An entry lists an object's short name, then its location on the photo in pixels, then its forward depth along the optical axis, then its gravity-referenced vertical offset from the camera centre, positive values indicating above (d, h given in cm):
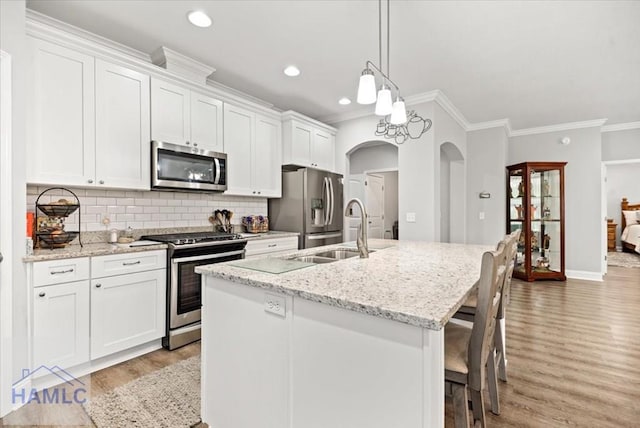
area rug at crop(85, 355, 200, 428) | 179 -115
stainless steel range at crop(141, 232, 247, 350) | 271 -58
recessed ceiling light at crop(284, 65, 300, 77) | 334 +153
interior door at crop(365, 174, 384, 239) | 661 +22
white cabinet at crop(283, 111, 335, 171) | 428 +102
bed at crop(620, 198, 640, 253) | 796 -37
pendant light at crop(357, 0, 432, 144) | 190 +73
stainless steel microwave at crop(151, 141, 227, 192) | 291 +46
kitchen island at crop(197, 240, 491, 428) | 99 -48
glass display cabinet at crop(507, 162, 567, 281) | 545 -5
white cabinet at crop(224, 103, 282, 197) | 364 +75
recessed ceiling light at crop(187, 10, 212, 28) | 241 +152
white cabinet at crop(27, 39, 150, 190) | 226 +72
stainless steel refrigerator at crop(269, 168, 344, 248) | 418 +9
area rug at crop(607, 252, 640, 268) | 681 -107
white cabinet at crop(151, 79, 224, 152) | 294 +97
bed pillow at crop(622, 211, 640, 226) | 848 -11
